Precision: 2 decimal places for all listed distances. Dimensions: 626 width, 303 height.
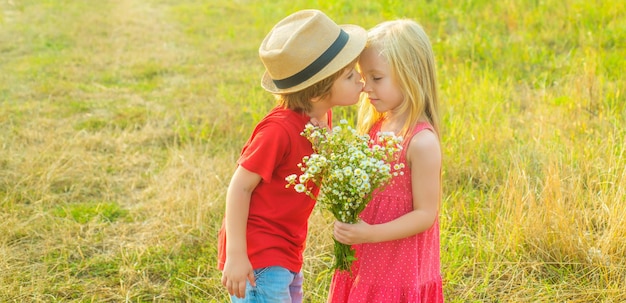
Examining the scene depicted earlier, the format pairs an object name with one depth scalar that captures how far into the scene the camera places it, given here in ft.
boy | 7.97
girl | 8.14
